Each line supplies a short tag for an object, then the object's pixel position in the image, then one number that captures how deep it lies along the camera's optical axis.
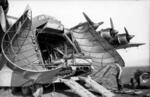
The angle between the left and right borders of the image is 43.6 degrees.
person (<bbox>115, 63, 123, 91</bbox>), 15.95
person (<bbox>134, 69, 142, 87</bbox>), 17.17
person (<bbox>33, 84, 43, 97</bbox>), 14.15
